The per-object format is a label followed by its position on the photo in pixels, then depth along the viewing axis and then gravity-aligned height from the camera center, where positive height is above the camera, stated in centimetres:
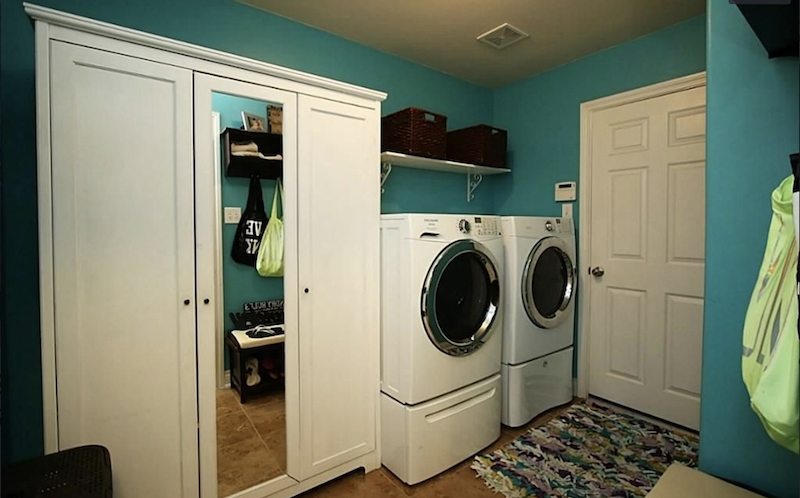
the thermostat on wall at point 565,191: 267 +35
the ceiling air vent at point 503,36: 219 +125
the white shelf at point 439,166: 230 +51
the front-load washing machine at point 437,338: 178 -51
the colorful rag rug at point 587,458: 177 -116
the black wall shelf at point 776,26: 68 +42
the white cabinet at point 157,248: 119 -3
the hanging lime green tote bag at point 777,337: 56 -16
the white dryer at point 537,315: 221 -47
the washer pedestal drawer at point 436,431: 178 -97
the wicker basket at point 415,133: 223 +66
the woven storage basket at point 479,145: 265 +69
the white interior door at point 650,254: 221 -9
